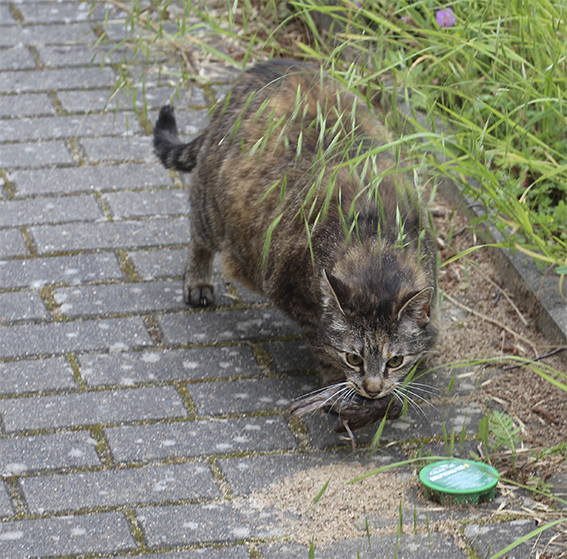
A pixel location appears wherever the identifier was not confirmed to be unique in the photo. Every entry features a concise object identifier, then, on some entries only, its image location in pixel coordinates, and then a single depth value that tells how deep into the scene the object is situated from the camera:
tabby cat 5.91
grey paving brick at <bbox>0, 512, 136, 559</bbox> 5.11
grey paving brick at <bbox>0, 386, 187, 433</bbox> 6.20
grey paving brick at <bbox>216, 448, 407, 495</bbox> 5.76
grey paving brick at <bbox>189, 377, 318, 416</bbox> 6.48
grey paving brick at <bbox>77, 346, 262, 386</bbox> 6.70
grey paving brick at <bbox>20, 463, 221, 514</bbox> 5.52
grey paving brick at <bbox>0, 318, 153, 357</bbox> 6.93
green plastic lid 5.46
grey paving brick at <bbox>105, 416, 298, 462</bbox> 5.99
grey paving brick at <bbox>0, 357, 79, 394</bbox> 6.52
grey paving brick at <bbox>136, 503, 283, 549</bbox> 5.26
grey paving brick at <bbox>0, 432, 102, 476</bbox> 5.79
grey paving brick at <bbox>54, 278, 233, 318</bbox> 7.40
